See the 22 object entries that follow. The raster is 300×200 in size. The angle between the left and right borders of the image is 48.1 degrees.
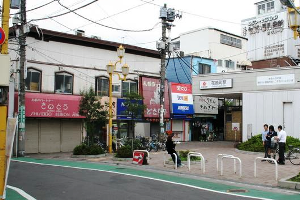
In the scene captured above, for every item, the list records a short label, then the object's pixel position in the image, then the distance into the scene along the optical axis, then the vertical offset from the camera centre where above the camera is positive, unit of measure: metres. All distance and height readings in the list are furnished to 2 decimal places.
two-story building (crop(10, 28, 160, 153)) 24.33 +2.44
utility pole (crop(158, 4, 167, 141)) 23.89 +4.42
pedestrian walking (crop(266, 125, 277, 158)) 17.00 -1.18
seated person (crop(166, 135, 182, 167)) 15.30 -1.42
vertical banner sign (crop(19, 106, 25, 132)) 21.42 -0.30
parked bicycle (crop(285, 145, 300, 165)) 17.11 -2.00
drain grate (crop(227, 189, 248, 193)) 10.40 -2.35
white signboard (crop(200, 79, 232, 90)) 27.08 +2.60
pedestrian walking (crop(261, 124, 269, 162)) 17.11 -1.15
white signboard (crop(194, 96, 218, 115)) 37.00 +1.16
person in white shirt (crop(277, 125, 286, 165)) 16.19 -1.27
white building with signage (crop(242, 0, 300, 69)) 31.52 +7.53
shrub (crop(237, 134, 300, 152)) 21.54 -1.87
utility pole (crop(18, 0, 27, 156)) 21.54 +2.63
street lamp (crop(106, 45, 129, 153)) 21.92 +2.98
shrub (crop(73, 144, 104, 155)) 21.03 -2.25
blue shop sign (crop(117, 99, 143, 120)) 28.42 +0.56
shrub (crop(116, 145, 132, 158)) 19.25 -2.16
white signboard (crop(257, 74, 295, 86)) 23.86 +2.65
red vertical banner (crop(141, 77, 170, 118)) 30.66 +1.75
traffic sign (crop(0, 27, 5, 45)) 7.03 +1.63
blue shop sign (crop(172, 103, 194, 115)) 33.47 +0.64
